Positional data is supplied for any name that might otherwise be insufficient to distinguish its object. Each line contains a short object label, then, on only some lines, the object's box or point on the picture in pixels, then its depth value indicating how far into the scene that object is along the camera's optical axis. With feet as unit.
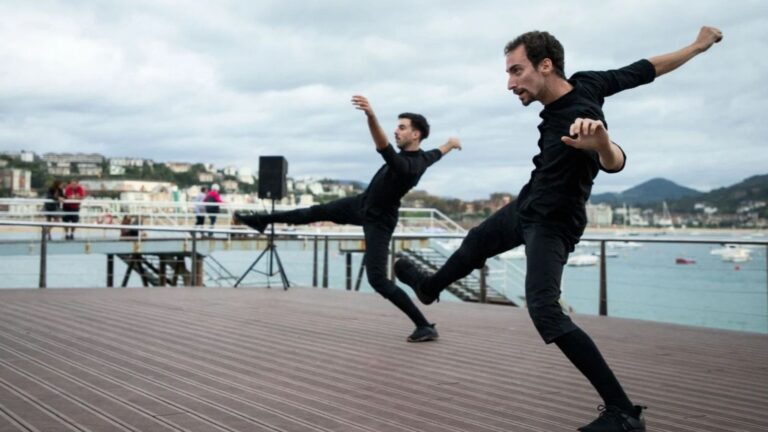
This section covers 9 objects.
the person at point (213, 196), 65.26
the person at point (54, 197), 62.89
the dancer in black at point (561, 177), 8.95
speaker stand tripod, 32.22
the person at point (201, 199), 65.47
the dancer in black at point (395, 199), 17.44
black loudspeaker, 33.81
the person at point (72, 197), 64.39
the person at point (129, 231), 69.31
